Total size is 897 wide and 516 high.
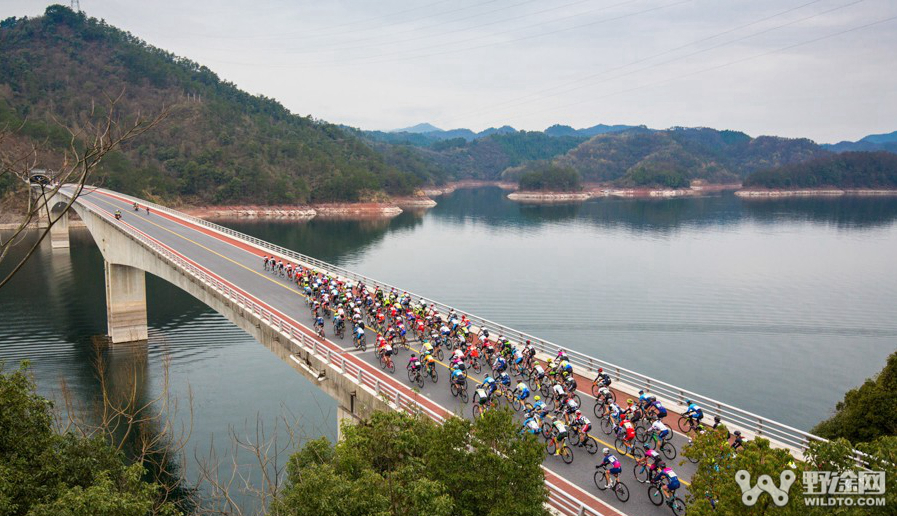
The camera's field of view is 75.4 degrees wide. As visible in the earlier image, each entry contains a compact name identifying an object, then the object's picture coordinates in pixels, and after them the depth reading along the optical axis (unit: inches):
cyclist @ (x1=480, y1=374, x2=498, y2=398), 796.6
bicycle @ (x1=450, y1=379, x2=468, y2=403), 862.5
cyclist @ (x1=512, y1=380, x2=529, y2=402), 805.6
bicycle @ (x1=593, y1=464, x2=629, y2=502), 610.5
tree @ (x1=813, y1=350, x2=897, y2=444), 740.6
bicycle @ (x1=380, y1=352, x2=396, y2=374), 973.2
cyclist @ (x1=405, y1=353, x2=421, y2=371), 895.7
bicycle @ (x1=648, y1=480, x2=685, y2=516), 589.0
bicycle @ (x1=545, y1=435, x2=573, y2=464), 692.7
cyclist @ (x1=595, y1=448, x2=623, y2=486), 599.8
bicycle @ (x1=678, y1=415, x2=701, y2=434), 737.8
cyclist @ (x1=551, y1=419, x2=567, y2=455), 677.3
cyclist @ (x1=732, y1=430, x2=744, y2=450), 643.1
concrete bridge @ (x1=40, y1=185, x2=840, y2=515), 672.9
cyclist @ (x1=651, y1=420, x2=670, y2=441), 673.6
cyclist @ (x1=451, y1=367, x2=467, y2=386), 852.0
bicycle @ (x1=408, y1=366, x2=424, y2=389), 913.5
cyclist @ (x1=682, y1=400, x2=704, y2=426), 732.0
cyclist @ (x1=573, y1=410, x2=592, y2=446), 693.3
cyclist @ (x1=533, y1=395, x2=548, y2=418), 724.0
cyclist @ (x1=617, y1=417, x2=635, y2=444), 693.3
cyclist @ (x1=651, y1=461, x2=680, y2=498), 568.7
